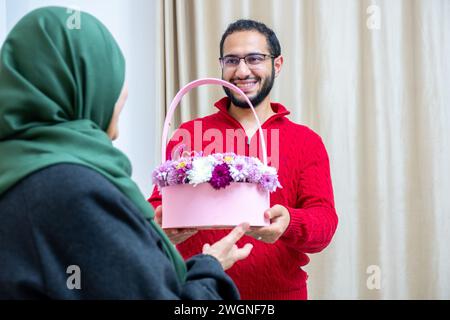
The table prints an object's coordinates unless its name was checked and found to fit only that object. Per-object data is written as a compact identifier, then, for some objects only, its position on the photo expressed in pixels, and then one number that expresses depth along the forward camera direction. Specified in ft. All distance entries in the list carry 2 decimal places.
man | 6.00
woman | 3.26
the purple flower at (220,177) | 5.24
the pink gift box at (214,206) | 5.28
